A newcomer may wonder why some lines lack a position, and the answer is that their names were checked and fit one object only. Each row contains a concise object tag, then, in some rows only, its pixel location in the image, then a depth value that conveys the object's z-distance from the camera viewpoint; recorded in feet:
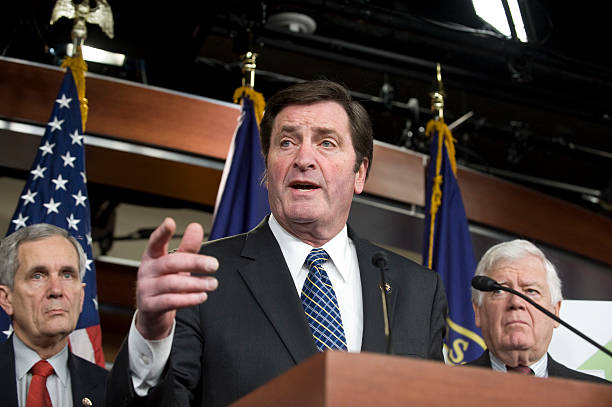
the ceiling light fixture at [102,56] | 15.14
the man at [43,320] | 7.63
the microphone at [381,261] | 4.76
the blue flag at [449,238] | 12.42
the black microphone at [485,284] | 5.38
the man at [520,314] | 8.05
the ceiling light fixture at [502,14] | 12.34
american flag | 10.11
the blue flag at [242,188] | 11.58
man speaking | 4.42
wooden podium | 3.09
